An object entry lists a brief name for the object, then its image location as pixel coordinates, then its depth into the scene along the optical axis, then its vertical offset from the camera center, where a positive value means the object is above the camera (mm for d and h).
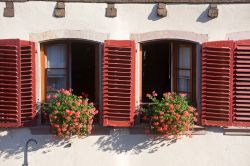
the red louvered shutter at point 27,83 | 9117 -7
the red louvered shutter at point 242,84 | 9047 -36
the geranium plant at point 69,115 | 8703 -574
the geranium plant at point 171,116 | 8820 -600
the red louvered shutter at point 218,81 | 9039 +20
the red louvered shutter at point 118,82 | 9117 +6
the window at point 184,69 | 9570 +253
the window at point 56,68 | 9641 +284
